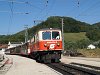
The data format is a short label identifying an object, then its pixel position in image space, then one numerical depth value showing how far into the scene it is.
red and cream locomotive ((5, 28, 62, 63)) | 12.07
